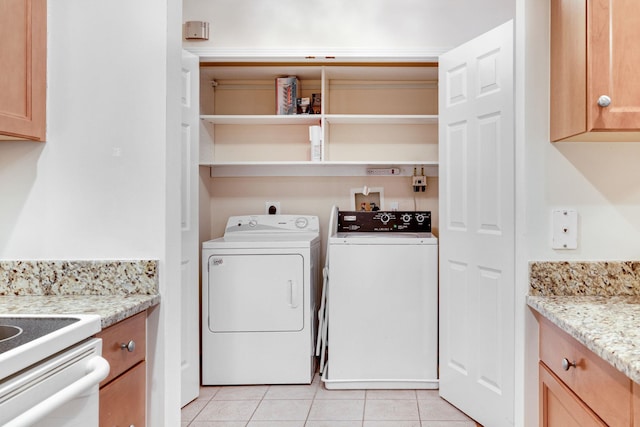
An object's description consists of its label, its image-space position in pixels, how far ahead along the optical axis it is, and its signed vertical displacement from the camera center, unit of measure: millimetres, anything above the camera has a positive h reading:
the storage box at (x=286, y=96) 3357 +808
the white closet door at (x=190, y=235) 2713 -117
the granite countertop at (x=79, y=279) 1570 -209
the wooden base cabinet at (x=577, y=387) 1002 -404
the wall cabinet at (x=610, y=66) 1334 +405
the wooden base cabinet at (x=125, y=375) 1282 -451
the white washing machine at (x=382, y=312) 2918 -585
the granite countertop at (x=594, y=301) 1077 -259
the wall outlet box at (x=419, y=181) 3473 +235
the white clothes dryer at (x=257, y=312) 2992 -598
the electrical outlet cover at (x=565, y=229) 1584 -46
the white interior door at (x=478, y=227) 2307 -63
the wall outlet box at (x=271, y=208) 3586 +44
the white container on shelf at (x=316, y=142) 3273 +481
